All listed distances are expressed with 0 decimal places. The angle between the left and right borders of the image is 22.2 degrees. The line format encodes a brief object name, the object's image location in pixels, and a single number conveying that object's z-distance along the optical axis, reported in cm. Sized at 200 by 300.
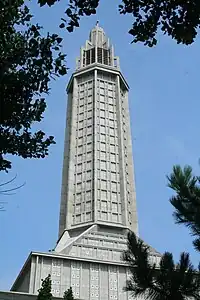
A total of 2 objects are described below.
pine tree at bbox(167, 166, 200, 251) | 978
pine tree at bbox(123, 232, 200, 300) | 912
